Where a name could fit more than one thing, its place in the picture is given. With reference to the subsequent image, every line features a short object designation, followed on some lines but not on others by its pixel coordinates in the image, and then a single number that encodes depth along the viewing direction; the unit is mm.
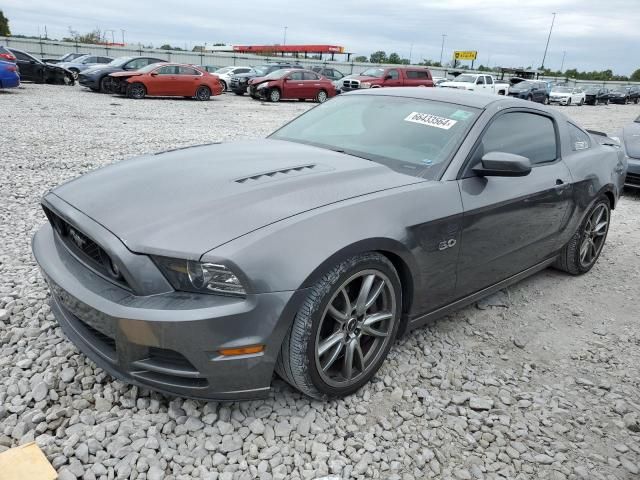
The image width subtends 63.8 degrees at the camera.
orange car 17359
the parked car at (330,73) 28353
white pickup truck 25344
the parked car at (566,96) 33469
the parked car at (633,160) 7305
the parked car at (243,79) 23250
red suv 22359
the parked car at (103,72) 18156
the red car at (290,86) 20506
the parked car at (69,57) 27508
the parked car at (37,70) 19297
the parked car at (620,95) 39631
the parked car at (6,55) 16625
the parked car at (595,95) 35938
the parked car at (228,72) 23844
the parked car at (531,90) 29312
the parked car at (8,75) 15078
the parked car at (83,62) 23923
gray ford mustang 2039
